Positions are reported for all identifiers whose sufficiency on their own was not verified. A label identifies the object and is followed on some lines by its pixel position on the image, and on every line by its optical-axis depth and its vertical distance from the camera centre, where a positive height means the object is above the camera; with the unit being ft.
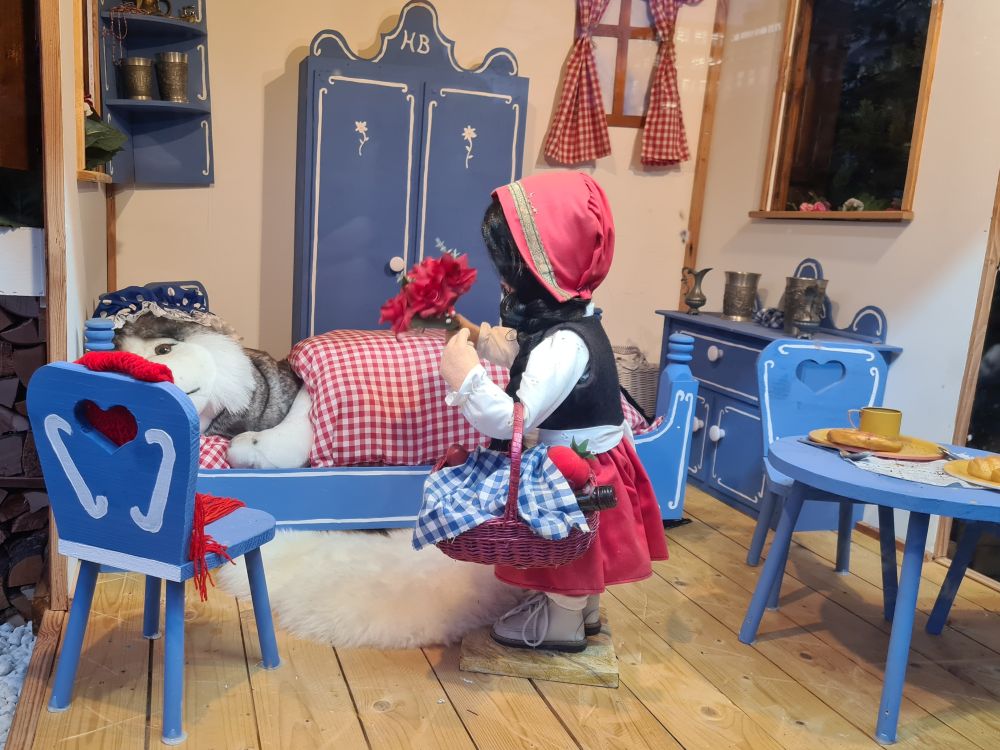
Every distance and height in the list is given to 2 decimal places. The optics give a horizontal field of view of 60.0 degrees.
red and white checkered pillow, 8.55 -1.92
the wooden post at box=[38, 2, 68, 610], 6.22 +0.04
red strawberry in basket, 5.68 -1.56
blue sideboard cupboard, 10.51 -2.17
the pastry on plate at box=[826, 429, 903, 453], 6.71 -1.50
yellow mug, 6.93 -1.37
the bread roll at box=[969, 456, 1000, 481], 6.03 -1.46
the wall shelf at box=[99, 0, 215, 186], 11.37 +1.11
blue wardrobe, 11.89 +0.72
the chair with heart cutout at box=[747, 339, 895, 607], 8.48 -1.44
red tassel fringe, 5.30 -2.14
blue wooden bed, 8.19 -2.64
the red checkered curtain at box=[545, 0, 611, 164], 13.42 +1.76
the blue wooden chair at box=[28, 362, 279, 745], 5.00 -1.73
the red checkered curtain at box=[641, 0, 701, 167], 13.62 +1.95
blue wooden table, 5.53 -1.61
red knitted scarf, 5.02 -1.37
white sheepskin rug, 7.05 -3.27
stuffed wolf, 8.15 -1.82
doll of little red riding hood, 5.92 -1.03
